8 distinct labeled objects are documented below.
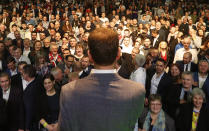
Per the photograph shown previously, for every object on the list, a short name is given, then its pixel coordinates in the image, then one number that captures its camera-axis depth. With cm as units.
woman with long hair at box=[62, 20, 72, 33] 850
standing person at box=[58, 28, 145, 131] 108
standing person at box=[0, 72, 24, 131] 312
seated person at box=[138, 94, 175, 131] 289
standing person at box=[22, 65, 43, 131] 323
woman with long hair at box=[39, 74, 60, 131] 309
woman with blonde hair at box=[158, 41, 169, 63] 561
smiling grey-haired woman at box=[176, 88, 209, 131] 295
